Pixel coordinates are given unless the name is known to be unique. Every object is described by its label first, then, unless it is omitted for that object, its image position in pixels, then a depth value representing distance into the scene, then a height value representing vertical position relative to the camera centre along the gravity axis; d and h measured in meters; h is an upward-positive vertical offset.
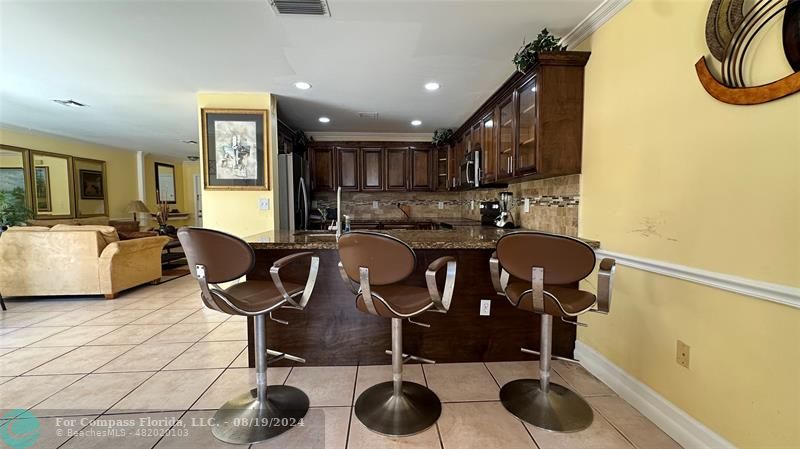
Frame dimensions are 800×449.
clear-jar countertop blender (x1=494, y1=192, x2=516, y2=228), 3.29 -0.05
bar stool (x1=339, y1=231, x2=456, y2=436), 1.45 -0.45
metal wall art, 1.13 +0.63
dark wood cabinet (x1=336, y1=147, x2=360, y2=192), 5.20 +0.64
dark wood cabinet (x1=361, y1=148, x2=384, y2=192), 5.23 +0.64
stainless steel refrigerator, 3.88 +0.21
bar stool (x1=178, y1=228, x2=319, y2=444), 1.46 -0.45
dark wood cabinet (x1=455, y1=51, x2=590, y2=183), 2.19 +0.65
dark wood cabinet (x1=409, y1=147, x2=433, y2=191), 5.32 +0.66
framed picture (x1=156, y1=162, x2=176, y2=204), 8.27 +0.72
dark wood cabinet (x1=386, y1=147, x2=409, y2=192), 5.28 +0.65
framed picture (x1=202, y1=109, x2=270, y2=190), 3.45 +0.65
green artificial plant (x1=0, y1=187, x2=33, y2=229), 4.14 -0.01
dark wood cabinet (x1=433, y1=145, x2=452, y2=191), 5.18 +0.68
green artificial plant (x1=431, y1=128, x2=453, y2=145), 4.96 +1.12
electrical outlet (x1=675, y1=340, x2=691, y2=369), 1.54 -0.71
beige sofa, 3.74 -0.59
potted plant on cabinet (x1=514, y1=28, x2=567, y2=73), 2.12 +1.06
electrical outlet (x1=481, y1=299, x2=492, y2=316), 2.29 -0.70
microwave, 3.57 +0.46
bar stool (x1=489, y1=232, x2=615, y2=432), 1.48 -0.45
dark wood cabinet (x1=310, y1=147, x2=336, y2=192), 5.20 +0.69
